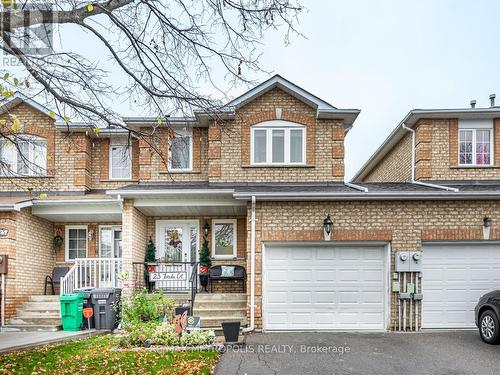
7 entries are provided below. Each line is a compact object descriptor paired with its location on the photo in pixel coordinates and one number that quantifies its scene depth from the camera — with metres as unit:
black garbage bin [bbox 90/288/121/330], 11.92
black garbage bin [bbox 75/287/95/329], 11.92
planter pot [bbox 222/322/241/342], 9.28
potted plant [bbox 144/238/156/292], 13.37
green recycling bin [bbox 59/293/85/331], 11.67
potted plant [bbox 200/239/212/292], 13.48
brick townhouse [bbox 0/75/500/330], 11.24
